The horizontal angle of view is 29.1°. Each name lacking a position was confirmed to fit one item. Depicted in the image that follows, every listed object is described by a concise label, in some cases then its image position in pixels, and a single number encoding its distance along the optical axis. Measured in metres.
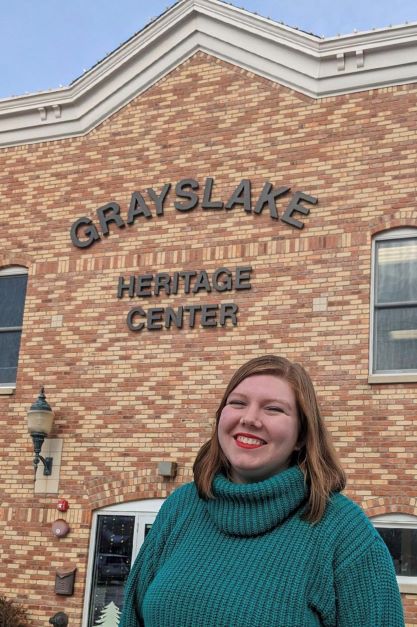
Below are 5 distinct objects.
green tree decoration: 9.85
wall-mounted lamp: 10.55
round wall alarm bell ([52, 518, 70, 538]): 10.34
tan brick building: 9.66
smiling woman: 2.22
